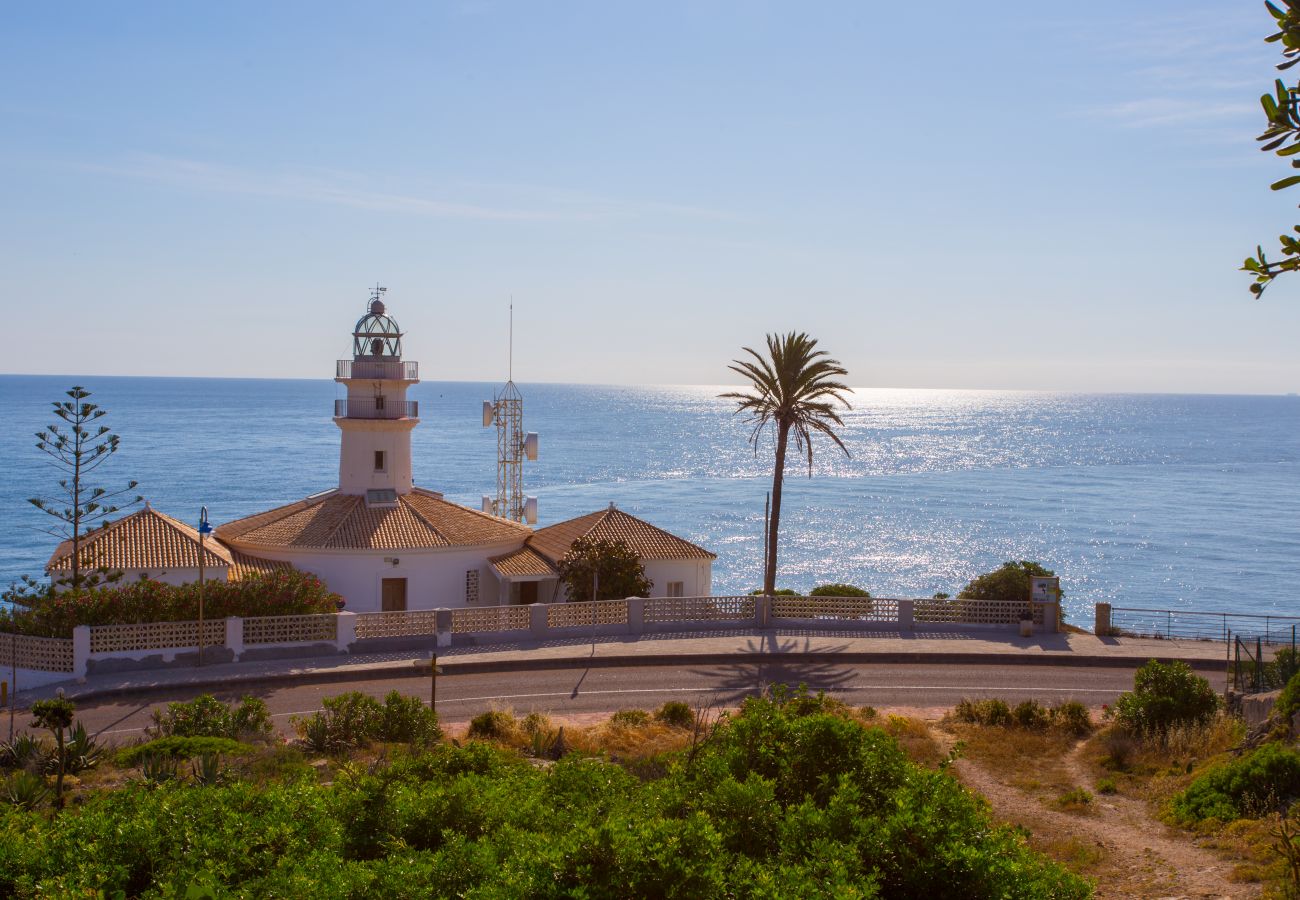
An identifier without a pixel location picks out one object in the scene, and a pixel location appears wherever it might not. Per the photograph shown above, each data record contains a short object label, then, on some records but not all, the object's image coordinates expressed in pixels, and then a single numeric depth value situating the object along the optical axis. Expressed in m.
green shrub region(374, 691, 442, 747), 19.19
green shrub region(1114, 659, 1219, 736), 20.25
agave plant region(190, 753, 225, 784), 14.24
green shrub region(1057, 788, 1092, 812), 16.03
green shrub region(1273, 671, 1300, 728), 16.14
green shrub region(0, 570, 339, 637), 26.20
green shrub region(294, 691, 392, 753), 18.94
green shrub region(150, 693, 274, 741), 19.36
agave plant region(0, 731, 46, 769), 17.41
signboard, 31.30
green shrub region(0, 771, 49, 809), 14.29
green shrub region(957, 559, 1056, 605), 33.00
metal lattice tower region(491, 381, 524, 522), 55.28
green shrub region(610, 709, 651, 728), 21.34
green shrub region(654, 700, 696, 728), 21.70
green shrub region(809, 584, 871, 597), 34.81
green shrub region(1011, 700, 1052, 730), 21.59
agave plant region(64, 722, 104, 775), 17.05
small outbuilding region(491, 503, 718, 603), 34.91
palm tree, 33.59
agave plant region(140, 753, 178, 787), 14.86
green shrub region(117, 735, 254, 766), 16.95
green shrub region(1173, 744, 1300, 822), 14.45
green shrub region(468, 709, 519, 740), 20.27
